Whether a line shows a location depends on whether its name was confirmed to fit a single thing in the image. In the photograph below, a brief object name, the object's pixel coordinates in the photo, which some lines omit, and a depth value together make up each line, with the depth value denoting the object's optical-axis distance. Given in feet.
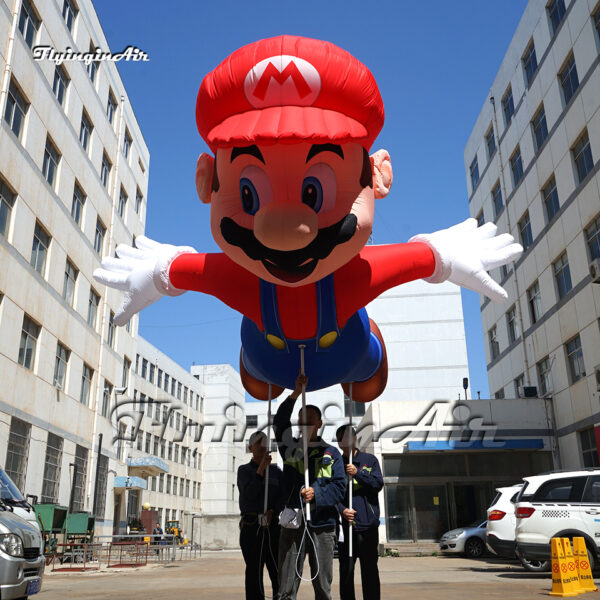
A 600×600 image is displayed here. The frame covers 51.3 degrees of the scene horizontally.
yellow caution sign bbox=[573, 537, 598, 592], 31.24
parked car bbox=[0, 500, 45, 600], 21.89
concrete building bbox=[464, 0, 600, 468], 63.72
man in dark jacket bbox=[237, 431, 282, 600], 20.34
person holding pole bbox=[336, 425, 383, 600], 18.49
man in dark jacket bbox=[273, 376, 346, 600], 16.56
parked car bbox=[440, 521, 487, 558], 63.98
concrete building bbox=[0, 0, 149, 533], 62.44
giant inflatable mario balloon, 13.94
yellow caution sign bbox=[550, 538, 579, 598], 29.78
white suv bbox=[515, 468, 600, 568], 37.24
